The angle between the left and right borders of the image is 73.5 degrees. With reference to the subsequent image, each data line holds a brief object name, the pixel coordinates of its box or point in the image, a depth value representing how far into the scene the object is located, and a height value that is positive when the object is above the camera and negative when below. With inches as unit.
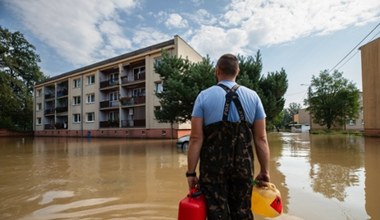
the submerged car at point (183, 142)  543.2 -48.5
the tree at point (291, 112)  3881.9 +95.3
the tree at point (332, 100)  1568.7 +108.7
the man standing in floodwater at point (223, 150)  79.5 -9.9
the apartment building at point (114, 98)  1061.8 +115.4
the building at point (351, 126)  1823.1 -63.2
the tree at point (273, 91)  608.4 +68.1
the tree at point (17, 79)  1167.6 +265.3
